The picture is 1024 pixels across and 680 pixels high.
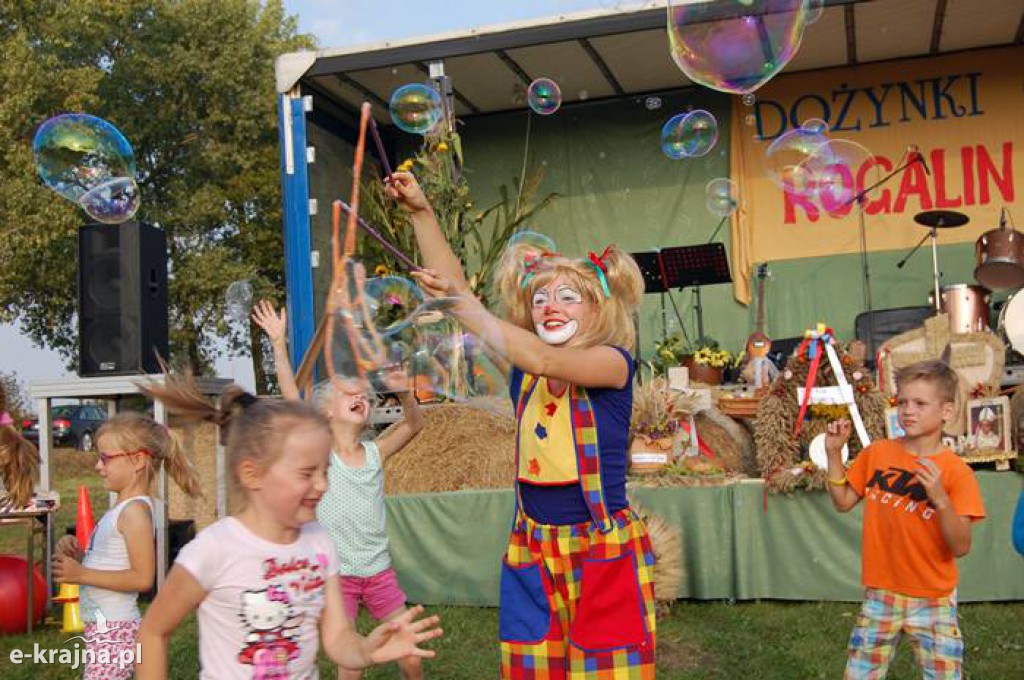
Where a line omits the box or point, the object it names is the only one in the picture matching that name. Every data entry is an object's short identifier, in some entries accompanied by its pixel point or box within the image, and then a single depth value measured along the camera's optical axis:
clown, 2.80
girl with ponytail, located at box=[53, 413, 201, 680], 3.34
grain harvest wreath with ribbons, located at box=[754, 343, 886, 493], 6.39
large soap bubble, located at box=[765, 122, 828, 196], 8.46
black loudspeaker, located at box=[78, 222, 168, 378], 7.61
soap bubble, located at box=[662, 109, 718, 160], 8.26
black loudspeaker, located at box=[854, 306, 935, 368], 9.89
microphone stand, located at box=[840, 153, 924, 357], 10.13
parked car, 21.05
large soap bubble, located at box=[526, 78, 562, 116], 7.41
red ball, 6.54
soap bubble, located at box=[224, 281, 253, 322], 7.02
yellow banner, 10.82
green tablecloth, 6.12
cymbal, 9.93
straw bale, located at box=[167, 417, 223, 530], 8.72
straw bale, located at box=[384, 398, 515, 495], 7.19
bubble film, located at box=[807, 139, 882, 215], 8.23
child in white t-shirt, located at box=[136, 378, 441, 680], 2.32
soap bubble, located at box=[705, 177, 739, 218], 10.35
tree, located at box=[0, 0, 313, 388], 24.53
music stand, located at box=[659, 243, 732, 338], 9.75
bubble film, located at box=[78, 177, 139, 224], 6.57
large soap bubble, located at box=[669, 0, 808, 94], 5.73
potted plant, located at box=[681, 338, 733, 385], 9.03
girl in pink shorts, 4.09
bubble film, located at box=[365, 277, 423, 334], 4.14
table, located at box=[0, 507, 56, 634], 6.57
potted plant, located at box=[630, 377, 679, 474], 6.74
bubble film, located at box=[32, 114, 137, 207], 6.43
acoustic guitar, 9.04
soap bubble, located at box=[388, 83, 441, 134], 6.73
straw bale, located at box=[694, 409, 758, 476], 7.36
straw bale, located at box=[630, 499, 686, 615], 6.09
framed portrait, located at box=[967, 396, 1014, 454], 6.28
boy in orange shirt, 3.37
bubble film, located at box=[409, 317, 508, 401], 3.62
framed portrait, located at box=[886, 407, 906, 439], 6.30
